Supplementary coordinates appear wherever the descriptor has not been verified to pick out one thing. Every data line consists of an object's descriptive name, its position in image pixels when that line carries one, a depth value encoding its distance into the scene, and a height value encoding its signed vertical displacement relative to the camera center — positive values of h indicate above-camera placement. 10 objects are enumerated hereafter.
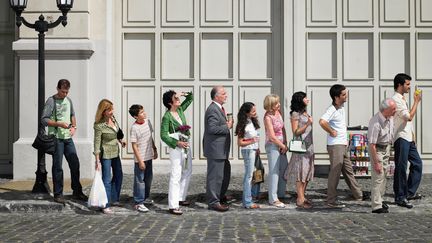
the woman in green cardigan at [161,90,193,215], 9.81 -0.33
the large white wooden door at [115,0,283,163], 13.88 +1.41
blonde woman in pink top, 10.30 -0.25
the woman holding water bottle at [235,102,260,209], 10.16 -0.22
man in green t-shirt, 10.34 -0.11
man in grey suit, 10.01 -0.28
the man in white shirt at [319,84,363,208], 10.20 -0.16
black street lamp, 10.69 +0.95
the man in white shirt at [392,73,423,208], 10.20 -0.27
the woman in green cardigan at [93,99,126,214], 10.05 -0.26
